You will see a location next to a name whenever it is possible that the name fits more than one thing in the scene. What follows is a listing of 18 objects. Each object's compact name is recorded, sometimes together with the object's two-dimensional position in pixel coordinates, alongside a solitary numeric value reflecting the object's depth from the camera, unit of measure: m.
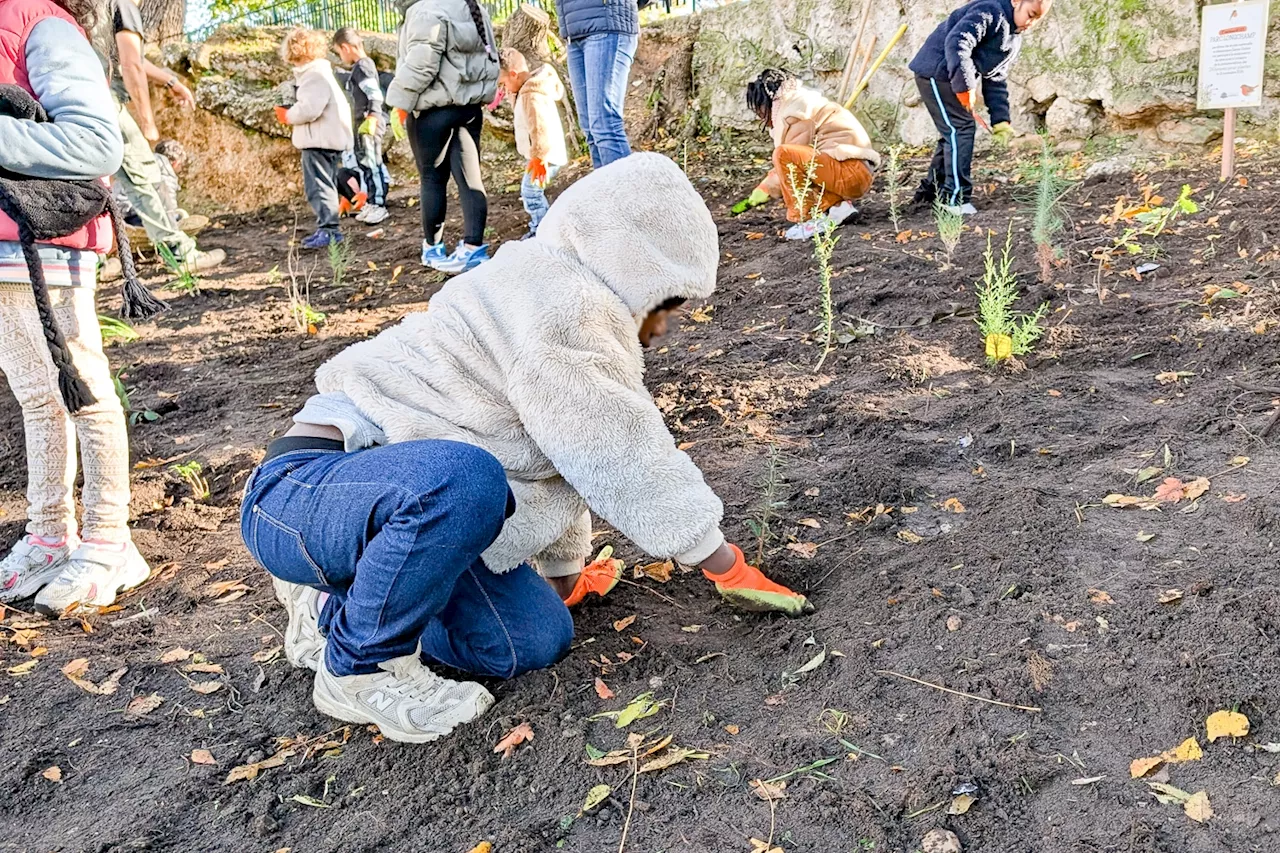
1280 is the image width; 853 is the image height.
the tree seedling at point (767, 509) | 2.47
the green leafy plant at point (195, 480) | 3.35
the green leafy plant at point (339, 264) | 5.85
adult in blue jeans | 4.86
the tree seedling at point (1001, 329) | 3.37
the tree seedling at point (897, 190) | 5.17
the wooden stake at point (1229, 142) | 5.37
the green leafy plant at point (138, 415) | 4.02
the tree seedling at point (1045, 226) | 3.91
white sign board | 5.28
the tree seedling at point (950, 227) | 4.24
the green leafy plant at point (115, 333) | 4.63
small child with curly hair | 6.87
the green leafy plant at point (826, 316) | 3.62
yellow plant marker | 3.43
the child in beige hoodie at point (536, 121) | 6.03
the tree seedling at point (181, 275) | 5.95
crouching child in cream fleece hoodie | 1.82
